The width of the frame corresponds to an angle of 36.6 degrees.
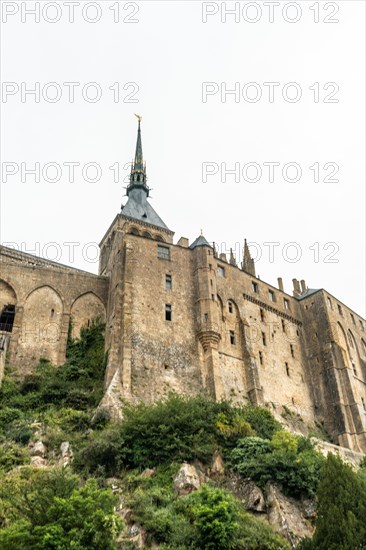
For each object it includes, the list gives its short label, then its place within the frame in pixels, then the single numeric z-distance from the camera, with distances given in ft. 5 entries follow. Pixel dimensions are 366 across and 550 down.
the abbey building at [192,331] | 113.29
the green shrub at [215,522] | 62.34
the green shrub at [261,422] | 97.67
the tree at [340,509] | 57.77
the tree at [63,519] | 51.52
